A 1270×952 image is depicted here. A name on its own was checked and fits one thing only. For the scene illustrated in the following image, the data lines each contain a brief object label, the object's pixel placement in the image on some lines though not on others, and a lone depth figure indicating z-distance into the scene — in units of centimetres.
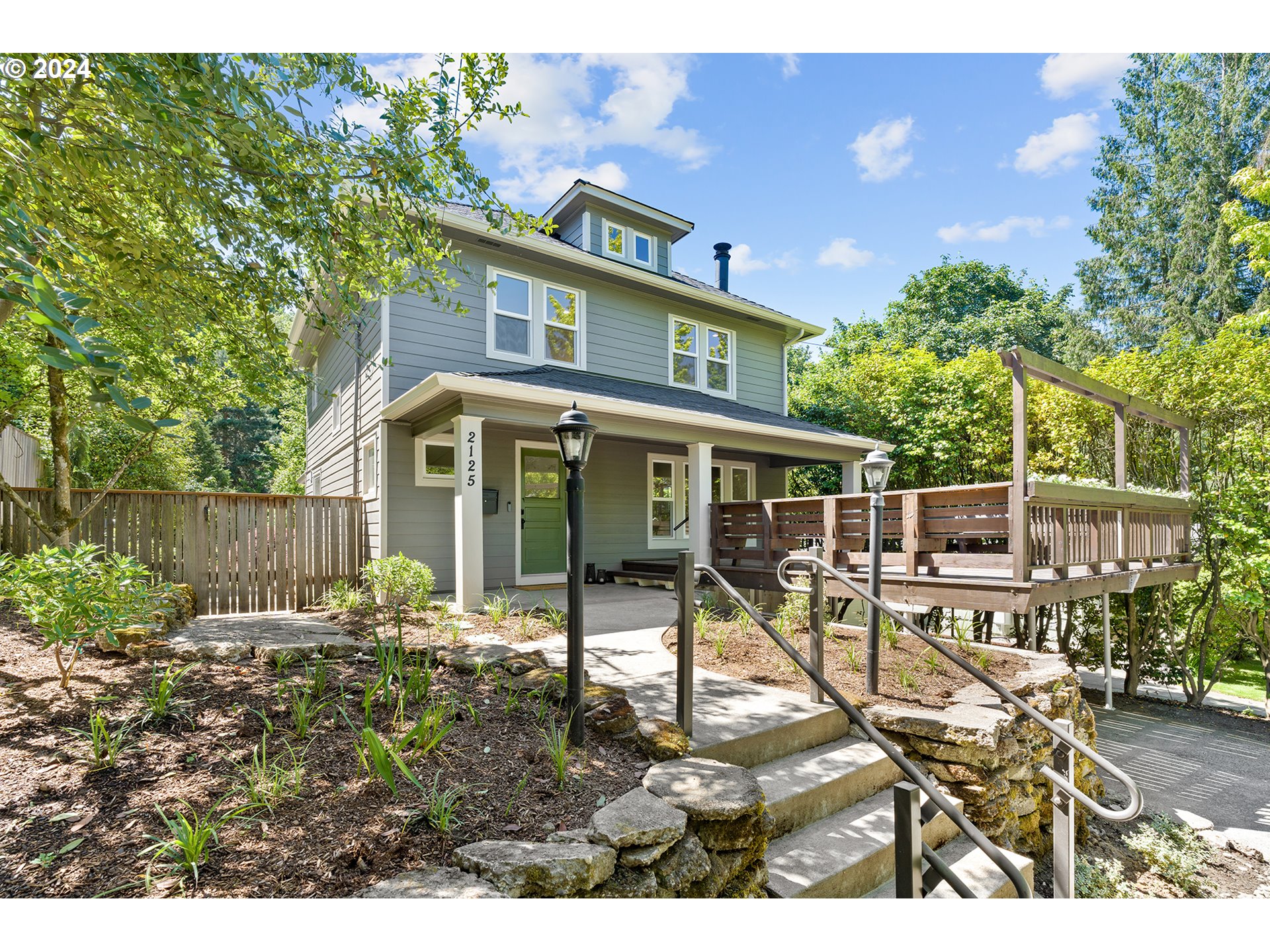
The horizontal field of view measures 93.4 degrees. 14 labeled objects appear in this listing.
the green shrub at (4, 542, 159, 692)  272
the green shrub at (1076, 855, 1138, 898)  364
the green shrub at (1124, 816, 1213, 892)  389
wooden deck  539
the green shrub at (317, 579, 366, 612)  582
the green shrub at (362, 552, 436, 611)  588
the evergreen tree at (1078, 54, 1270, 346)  1577
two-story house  723
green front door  882
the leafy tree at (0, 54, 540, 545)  282
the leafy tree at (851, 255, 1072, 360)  2484
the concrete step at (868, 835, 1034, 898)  276
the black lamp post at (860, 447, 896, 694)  391
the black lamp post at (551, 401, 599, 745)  279
